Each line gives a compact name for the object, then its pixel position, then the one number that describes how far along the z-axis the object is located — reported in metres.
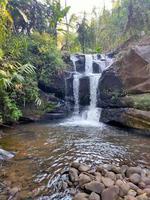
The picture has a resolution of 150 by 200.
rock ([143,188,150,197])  2.34
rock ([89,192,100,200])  2.21
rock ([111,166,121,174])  2.81
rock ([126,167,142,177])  2.79
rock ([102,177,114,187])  2.45
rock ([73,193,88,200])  2.19
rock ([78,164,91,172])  2.81
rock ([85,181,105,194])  2.36
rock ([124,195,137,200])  2.20
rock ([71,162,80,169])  2.91
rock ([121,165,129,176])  2.81
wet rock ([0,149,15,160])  3.27
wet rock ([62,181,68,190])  2.48
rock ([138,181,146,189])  2.50
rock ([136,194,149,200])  2.23
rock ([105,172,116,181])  2.63
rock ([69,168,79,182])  2.60
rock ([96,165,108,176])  2.75
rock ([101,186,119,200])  2.23
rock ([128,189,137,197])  2.31
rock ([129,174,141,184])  2.60
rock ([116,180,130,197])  2.34
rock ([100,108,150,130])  4.84
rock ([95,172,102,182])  2.57
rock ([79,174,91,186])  2.51
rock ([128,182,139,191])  2.44
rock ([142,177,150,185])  2.58
